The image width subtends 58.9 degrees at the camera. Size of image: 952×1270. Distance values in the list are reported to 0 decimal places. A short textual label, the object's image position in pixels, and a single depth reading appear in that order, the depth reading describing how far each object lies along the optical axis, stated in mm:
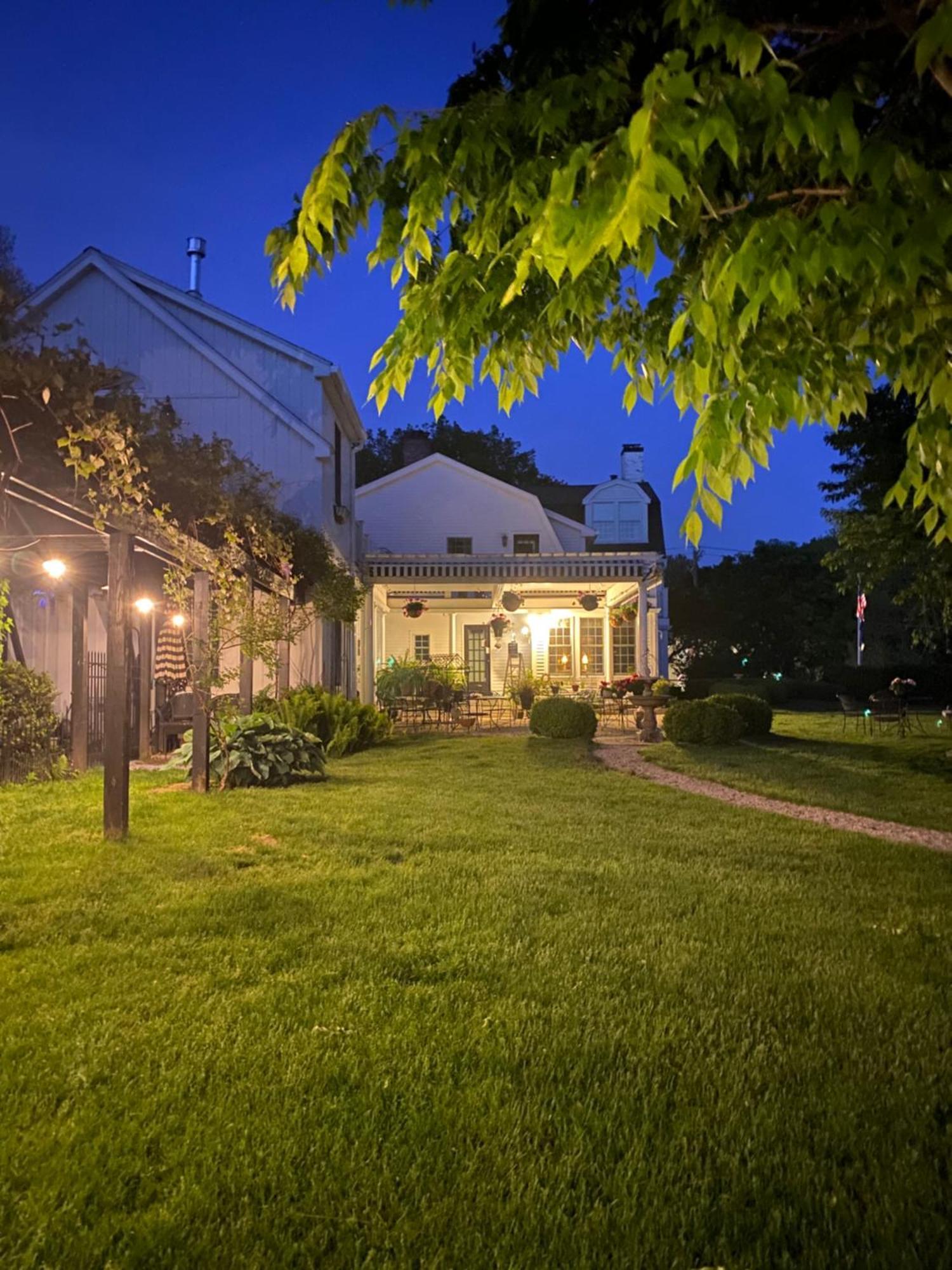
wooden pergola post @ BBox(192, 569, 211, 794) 8930
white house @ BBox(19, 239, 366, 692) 15492
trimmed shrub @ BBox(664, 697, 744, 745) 14609
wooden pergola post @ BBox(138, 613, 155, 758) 12445
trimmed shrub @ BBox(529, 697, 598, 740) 15445
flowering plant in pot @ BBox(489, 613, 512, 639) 24188
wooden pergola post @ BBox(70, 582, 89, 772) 11070
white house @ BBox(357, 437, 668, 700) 20422
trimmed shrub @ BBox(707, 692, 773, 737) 15969
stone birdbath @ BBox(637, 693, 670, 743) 15699
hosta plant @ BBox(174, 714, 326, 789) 9516
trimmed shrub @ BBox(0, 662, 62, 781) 9156
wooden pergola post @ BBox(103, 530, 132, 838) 6668
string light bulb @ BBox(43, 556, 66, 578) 9039
